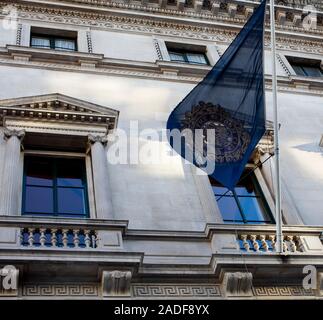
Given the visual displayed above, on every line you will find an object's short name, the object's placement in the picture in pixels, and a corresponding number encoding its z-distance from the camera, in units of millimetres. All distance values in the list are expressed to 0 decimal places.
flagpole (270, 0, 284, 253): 11711
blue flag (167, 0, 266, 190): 12508
